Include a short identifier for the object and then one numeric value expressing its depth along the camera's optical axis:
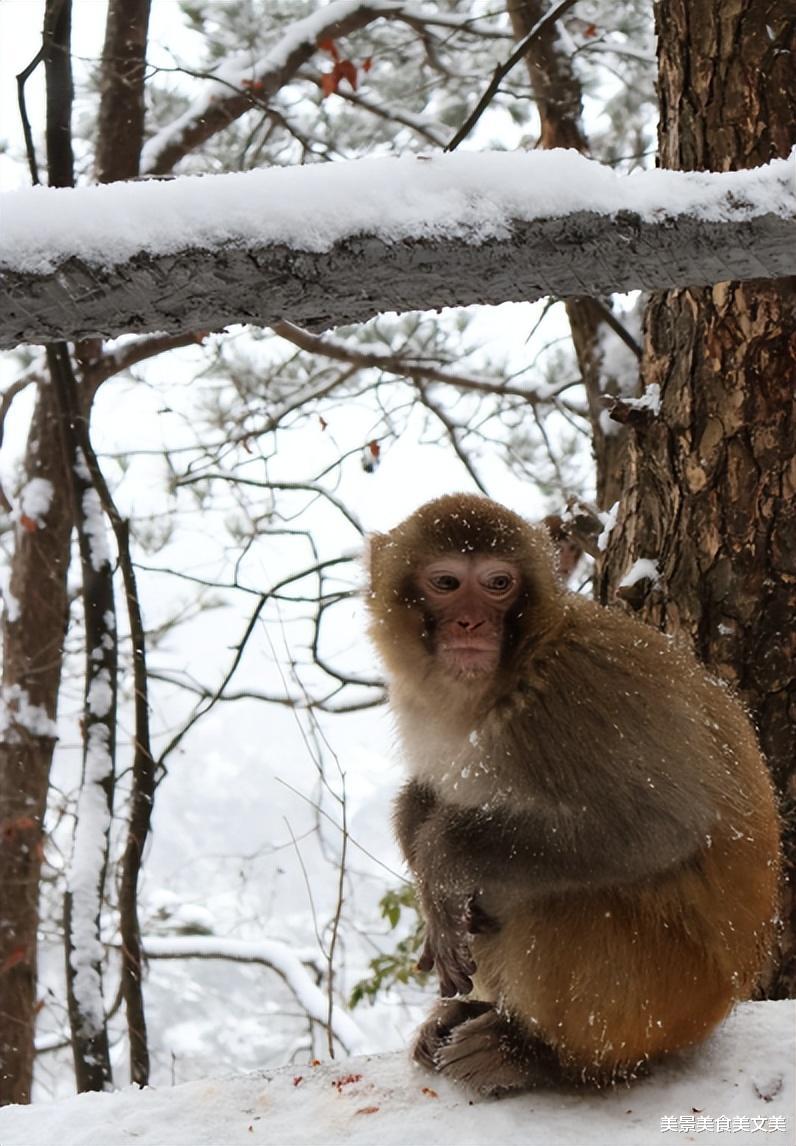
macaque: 2.48
